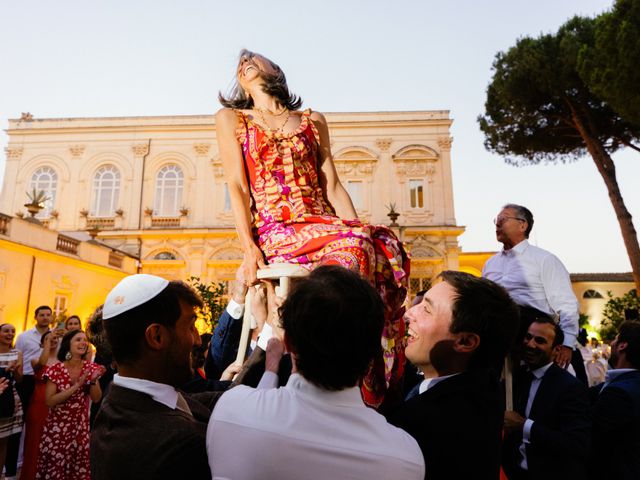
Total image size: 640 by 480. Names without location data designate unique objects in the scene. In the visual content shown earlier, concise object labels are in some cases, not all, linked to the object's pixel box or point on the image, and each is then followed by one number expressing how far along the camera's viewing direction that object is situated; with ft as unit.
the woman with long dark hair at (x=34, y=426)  15.52
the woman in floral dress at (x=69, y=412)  14.08
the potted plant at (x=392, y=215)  64.17
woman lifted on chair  6.85
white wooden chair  6.85
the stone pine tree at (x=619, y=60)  37.04
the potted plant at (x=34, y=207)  55.79
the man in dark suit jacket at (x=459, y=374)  4.25
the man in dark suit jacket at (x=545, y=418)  7.16
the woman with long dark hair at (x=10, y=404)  16.15
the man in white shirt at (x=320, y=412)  3.45
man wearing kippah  4.13
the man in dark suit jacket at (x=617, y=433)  8.82
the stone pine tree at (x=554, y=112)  47.55
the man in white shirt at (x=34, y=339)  24.21
